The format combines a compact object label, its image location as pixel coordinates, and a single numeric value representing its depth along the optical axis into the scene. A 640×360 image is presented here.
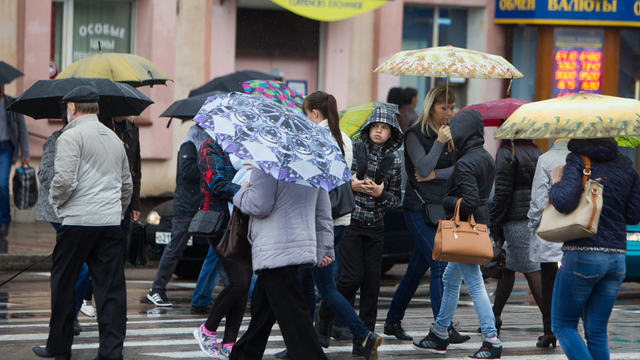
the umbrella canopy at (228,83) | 24.00
